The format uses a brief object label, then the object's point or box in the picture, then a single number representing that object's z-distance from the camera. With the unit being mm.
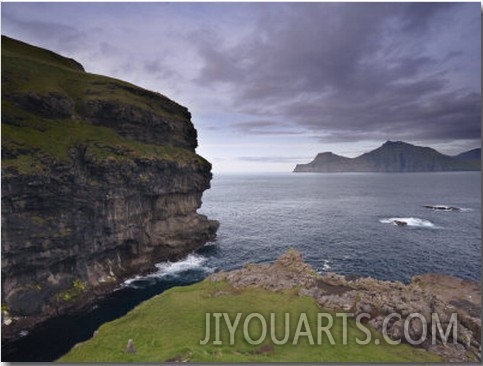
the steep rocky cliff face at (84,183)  45875
